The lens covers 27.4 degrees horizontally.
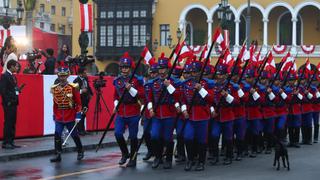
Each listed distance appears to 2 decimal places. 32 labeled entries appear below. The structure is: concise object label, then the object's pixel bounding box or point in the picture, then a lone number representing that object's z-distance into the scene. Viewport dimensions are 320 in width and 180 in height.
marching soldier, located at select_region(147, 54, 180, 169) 12.08
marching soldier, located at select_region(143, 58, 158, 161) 12.23
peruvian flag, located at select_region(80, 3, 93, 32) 19.17
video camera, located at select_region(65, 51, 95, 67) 17.45
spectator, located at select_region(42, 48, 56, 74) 17.77
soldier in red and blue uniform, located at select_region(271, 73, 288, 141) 15.27
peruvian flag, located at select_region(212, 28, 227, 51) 13.01
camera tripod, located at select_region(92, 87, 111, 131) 18.38
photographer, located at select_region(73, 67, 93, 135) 16.58
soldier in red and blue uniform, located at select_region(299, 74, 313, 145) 16.75
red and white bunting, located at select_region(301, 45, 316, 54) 56.38
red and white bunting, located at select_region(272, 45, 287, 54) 56.00
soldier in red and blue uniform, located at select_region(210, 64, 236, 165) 12.70
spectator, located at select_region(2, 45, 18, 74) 15.20
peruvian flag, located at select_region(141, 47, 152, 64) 12.49
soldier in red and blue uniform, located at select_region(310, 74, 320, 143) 17.17
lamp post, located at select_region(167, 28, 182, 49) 55.71
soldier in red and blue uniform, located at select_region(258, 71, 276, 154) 14.80
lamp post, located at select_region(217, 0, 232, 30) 29.88
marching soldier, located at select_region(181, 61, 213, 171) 11.84
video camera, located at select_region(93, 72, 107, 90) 18.05
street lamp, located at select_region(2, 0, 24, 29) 33.22
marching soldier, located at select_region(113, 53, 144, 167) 12.20
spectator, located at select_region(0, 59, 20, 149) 14.08
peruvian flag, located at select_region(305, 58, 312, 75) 16.87
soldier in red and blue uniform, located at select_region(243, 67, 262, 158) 14.19
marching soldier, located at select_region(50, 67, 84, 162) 12.76
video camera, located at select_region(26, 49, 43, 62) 18.94
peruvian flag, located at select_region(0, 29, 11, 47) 23.39
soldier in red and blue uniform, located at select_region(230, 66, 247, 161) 13.49
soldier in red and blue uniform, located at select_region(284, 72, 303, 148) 16.17
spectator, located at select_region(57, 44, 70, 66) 18.44
